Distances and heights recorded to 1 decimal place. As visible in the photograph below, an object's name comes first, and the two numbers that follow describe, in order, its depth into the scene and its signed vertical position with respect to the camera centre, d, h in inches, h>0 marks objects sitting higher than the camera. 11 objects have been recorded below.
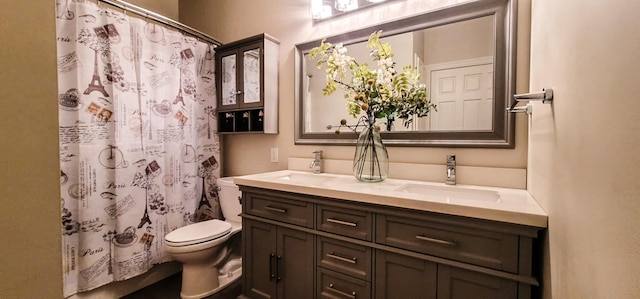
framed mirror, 52.6 +16.5
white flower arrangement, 59.7 +12.9
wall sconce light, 69.9 +37.2
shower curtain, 61.3 +1.0
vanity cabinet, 36.5 -18.4
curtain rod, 68.7 +36.7
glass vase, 60.3 -3.5
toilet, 68.8 -29.4
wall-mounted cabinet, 81.7 +19.0
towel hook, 32.2 +5.7
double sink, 50.4 -9.4
